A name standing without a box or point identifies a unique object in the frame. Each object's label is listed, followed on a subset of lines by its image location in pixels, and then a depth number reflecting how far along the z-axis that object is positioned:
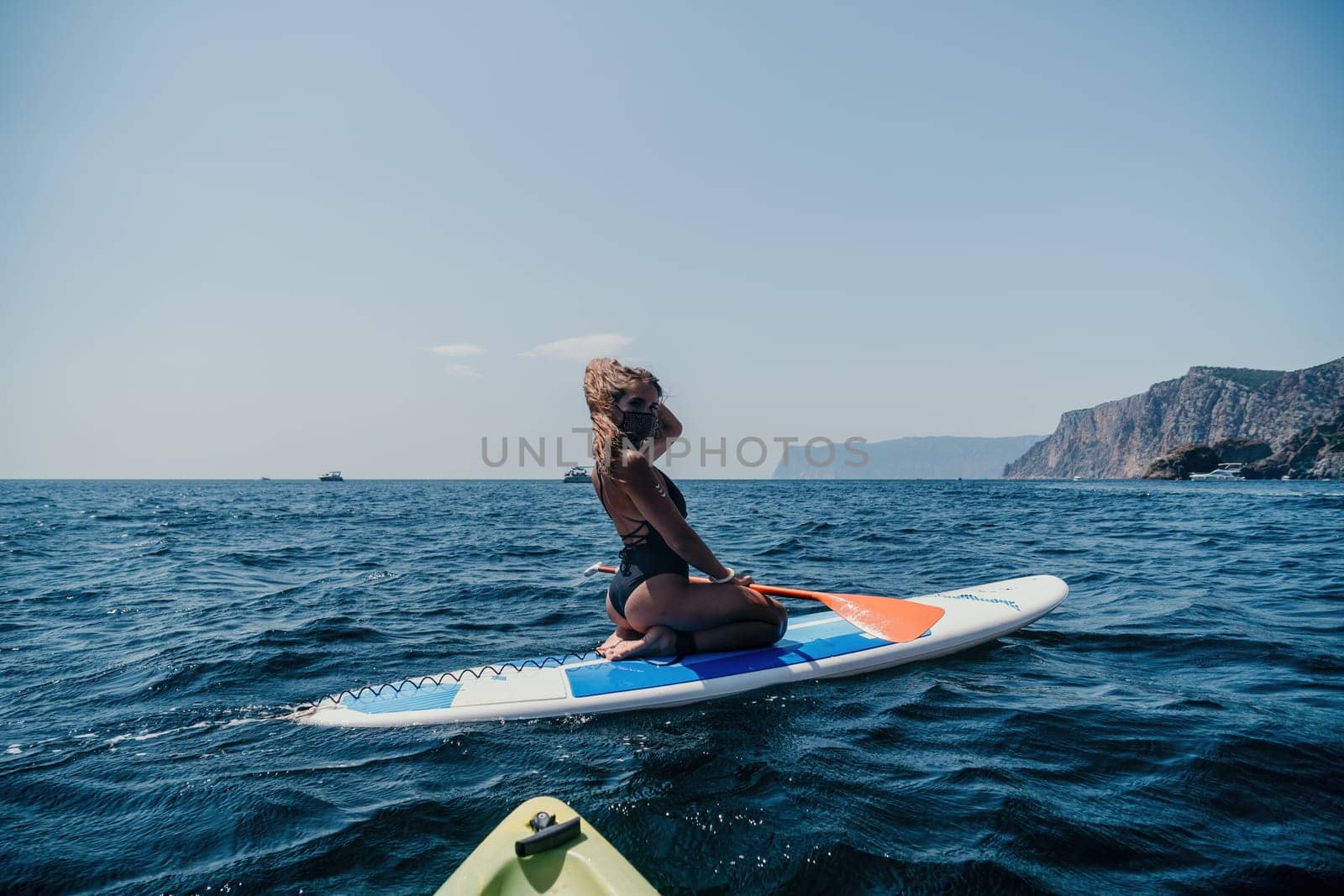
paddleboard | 3.84
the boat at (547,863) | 1.91
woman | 3.78
